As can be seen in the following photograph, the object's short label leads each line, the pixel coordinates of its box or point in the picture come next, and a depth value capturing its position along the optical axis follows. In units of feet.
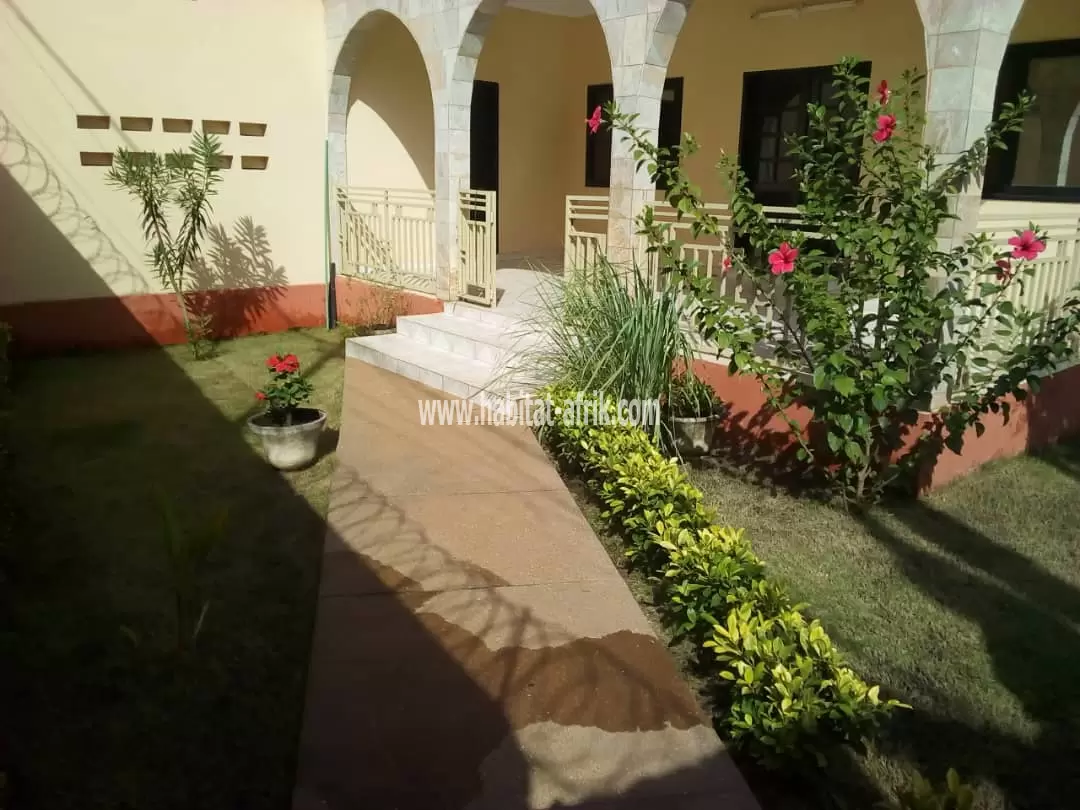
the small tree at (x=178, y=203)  24.64
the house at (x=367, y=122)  21.57
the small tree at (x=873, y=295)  12.55
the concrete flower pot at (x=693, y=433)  16.38
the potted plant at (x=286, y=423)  15.79
